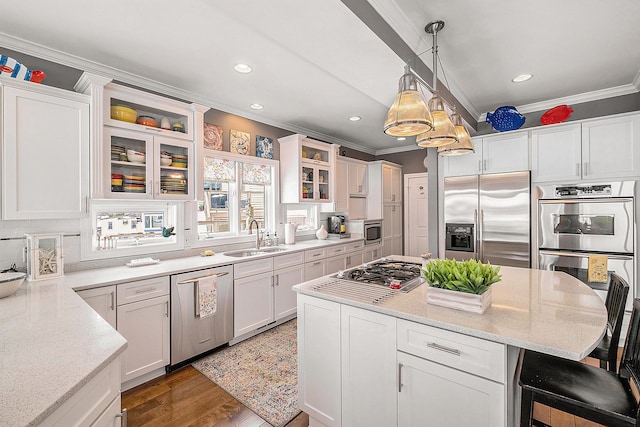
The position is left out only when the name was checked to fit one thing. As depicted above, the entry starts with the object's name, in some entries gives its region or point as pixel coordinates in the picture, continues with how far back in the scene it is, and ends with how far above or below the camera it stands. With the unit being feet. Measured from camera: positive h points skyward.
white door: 19.02 -0.21
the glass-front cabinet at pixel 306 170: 13.37 +2.04
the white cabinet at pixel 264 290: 9.93 -2.81
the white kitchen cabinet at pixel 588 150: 9.71 +2.12
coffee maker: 16.11 -0.71
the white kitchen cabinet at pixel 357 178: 17.33 +2.05
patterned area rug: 6.83 -4.43
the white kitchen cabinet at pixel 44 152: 6.50 +1.45
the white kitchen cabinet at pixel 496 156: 11.37 +2.21
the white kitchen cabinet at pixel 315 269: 12.62 -2.49
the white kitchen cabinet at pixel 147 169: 7.95 +1.32
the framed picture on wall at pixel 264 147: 12.90 +2.92
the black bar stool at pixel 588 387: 3.83 -2.51
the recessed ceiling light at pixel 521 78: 9.37 +4.30
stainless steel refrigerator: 11.15 -0.26
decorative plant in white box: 4.70 -1.19
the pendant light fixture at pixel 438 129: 5.98 +1.68
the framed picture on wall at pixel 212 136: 10.98 +2.89
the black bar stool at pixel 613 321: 4.91 -1.93
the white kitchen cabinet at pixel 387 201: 18.06 +0.69
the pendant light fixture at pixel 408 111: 4.95 +1.72
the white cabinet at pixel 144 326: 7.32 -2.92
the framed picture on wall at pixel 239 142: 11.85 +2.91
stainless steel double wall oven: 9.64 -0.58
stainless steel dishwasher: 8.27 -3.11
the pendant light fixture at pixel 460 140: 6.99 +1.71
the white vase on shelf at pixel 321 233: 15.38 -1.11
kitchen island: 3.96 -2.13
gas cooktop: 6.22 -1.48
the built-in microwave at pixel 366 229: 16.62 -0.96
